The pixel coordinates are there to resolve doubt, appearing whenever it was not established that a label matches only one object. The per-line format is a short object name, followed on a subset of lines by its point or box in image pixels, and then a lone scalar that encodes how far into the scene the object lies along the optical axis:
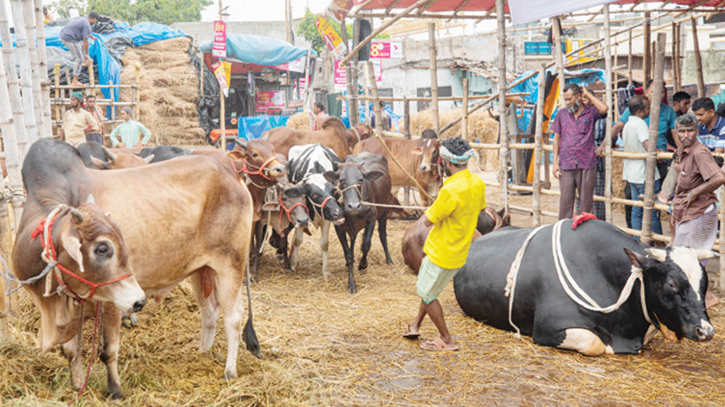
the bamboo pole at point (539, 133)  8.12
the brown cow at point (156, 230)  3.75
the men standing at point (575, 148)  7.42
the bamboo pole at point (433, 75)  9.96
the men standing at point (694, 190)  5.89
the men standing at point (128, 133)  12.48
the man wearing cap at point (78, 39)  15.46
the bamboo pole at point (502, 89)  8.23
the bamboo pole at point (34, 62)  6.01
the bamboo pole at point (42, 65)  6.40
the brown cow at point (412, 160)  10.40
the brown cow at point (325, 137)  10.63
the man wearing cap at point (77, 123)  11.45
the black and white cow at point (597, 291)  4.73
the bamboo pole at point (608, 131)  7.30
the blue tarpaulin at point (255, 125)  18.81
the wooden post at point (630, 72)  10.39
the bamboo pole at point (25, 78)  5.75
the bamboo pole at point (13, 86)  5.39
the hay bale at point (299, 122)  17.83
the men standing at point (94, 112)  11.66
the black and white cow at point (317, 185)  7.40
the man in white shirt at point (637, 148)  7.67
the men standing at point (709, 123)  7.23
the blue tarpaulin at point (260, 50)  20.11
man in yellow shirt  4.89
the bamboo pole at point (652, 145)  6.61
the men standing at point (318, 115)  12.61
